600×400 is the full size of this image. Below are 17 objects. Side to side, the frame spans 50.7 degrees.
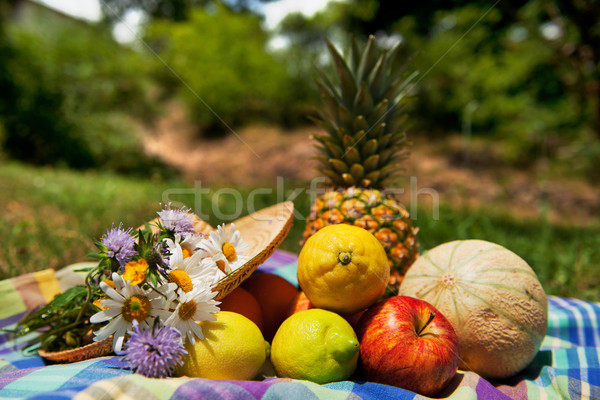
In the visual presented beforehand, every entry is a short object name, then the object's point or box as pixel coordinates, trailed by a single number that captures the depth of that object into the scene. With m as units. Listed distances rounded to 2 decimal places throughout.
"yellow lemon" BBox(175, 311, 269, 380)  0.44
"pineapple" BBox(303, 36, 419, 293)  0.61
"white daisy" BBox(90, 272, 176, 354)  0.43
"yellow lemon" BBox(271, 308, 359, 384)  0.44
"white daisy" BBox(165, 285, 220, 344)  0.43
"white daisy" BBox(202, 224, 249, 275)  0.48
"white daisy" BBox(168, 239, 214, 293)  0.45
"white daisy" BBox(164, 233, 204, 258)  0.47
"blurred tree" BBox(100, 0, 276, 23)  6.25
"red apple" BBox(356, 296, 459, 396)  0.45
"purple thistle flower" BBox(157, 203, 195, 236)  0.47
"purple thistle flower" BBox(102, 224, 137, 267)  0.43
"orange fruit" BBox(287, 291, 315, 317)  0.51
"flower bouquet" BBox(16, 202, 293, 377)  0.42
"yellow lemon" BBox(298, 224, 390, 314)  0.47
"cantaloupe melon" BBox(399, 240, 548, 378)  0.50
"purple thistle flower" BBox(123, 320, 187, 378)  0.42
